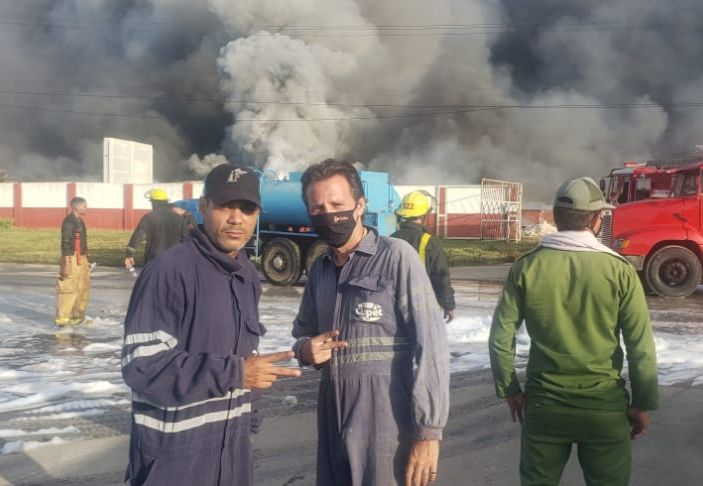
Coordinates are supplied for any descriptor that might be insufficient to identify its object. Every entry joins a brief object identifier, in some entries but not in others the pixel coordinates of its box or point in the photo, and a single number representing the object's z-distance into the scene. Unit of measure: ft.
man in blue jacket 6.43
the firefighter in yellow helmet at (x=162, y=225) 26.16
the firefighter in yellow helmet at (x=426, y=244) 19.03
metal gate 94.58
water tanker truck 46.16
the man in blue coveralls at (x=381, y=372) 7.20
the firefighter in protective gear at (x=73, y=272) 28.86
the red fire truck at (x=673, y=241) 39.60
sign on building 143.84
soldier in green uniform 8.54
